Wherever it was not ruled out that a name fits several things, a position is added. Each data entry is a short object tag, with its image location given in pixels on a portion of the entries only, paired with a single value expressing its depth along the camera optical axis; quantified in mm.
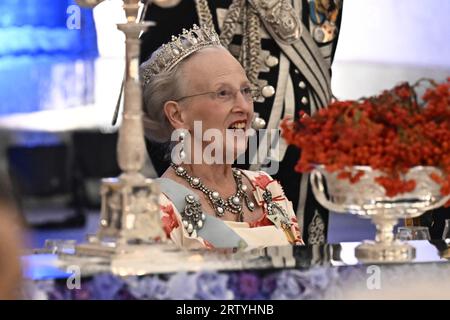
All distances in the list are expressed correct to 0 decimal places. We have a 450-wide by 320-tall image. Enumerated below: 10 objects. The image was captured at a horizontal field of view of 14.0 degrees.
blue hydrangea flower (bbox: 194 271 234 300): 3534
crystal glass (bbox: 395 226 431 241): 4969
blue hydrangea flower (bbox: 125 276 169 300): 3465
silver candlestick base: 3691
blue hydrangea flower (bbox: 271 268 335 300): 3616
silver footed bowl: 3853
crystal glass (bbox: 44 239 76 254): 3930
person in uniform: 6032
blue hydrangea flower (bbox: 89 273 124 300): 3451
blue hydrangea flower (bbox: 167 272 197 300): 3501
